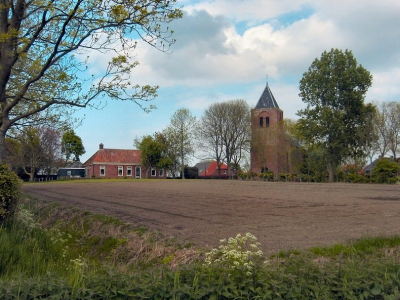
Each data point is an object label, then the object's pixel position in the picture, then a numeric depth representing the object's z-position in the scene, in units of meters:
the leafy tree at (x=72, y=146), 86.75
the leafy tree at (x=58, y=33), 9.68
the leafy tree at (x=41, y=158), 65.79
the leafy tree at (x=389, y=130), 60.09
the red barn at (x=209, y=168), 99.94
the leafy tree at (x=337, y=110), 53.94
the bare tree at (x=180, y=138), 80.81
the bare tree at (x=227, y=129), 80.06
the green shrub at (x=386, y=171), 46.68
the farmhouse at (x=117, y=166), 82.12
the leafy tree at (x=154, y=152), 78.81
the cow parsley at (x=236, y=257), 4.48
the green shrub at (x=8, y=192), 8.36
